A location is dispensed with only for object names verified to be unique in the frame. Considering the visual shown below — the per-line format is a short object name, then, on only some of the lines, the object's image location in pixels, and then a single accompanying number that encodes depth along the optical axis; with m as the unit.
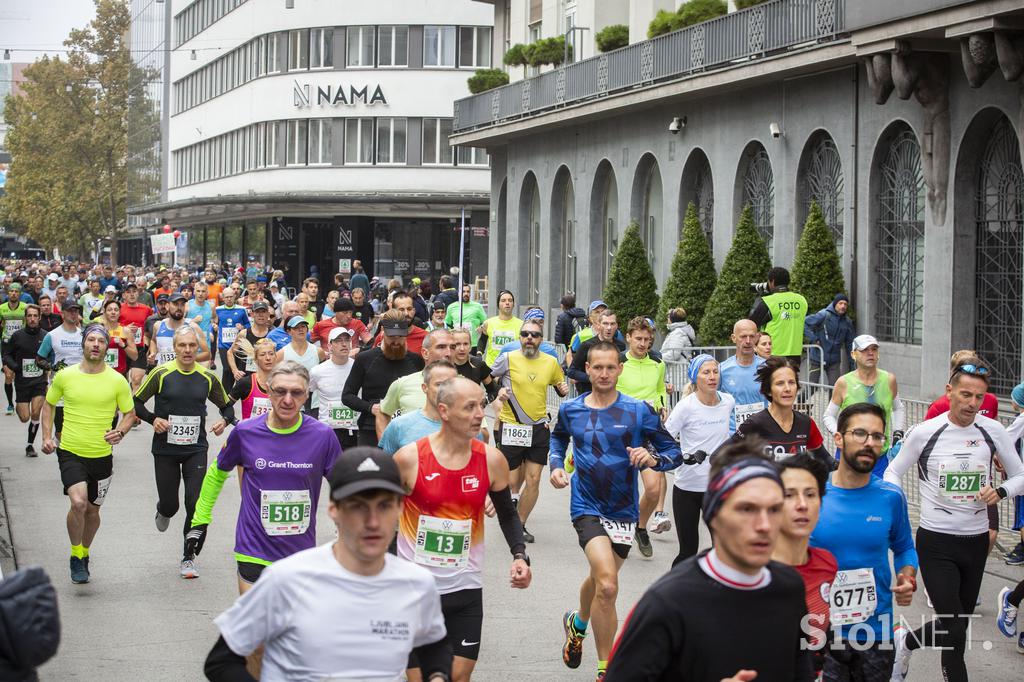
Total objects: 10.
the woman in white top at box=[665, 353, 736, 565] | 11.12
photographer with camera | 19.25
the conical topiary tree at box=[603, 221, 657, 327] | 31.00
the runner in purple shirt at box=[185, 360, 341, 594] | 7.89
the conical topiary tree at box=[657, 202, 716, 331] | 27.98
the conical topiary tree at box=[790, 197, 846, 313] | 23.88
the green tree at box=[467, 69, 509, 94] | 39.41
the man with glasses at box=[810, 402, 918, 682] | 6.34
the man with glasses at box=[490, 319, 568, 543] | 13.07
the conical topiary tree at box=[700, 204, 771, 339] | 25.66
